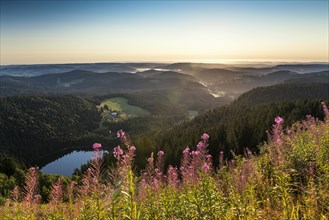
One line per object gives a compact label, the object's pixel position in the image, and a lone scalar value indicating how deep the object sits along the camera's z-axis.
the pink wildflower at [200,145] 5.97
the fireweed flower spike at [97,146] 4.31
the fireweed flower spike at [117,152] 4.50
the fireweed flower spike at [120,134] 4.56
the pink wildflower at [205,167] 5.91
